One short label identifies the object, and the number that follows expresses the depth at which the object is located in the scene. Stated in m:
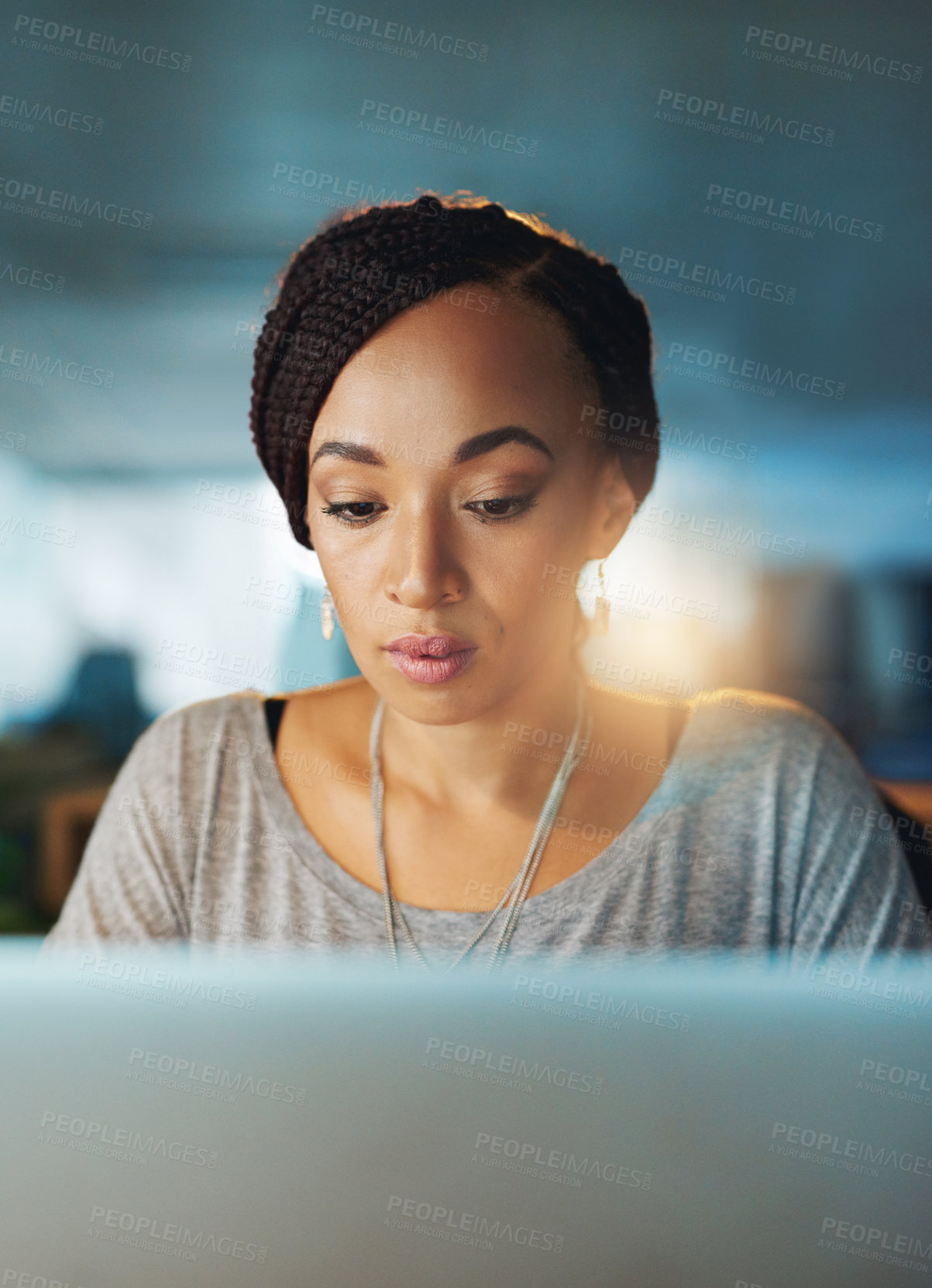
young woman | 1.06
